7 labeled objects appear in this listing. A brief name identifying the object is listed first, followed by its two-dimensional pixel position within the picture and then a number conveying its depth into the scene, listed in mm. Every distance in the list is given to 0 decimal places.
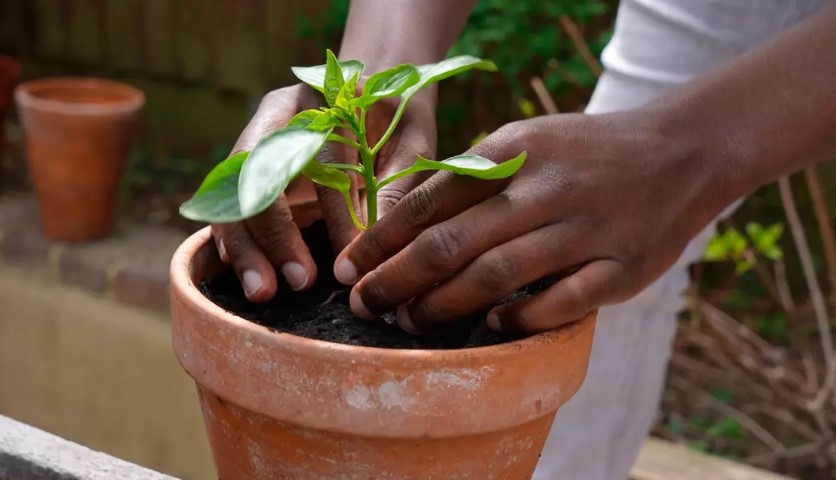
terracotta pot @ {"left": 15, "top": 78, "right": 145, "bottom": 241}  2439
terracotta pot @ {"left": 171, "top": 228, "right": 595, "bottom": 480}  707
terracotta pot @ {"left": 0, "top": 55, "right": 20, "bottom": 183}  2693
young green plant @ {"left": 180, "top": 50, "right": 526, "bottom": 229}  672
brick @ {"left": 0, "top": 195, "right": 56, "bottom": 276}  2482
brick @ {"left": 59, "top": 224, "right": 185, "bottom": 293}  2410
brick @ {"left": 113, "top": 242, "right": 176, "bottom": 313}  2338
